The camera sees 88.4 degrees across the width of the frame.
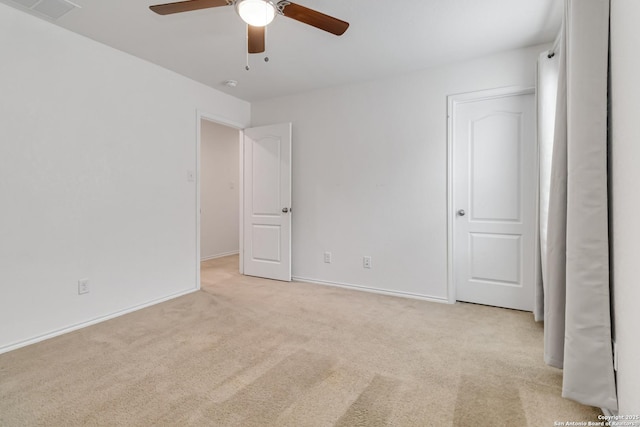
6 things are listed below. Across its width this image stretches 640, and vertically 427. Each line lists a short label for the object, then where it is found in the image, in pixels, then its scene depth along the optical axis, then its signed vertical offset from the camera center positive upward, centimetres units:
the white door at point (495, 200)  304 +8
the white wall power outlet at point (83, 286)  276 -66
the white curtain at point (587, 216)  140 -4
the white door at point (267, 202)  422 +8
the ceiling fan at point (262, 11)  181 +112
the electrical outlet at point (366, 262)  379 -62
